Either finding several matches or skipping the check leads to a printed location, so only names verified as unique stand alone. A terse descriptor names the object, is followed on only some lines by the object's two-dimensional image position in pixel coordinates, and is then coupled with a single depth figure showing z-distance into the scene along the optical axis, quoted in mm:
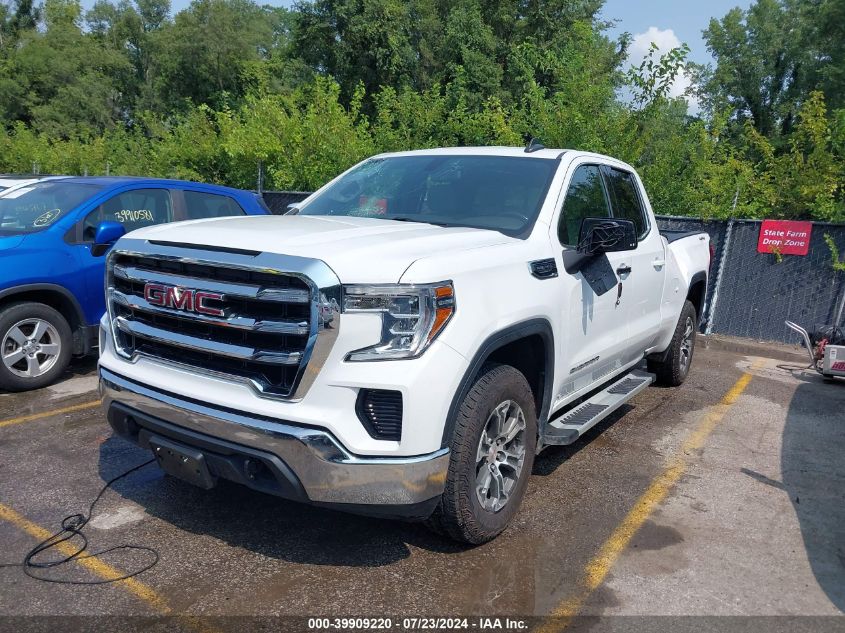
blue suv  5594
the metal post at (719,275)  9961
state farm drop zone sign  9367
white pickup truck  2742
